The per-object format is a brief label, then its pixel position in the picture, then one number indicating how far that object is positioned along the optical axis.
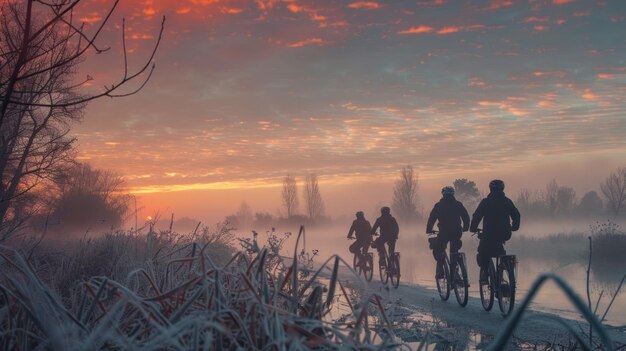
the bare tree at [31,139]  18.30
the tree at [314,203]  74.31
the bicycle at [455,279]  11.36
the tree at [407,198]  70.93
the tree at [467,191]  88.88
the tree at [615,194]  81.31
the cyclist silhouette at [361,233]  18.38
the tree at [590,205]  99.75
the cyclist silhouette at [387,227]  16.70
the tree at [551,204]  89.56
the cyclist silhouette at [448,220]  12.23
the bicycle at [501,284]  10.05
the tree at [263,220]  69.21
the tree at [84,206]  32.59
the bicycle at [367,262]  18.20
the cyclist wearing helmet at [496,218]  10.67
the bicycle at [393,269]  15.70
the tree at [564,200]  98.12
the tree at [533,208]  90.88
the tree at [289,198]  74.71
